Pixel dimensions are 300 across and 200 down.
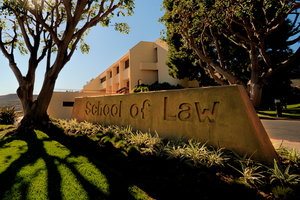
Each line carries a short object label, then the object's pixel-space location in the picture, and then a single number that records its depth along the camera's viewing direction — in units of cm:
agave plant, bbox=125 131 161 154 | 373
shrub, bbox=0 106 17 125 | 1109
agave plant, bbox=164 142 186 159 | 330
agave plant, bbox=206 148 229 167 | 295
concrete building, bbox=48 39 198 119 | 2170
